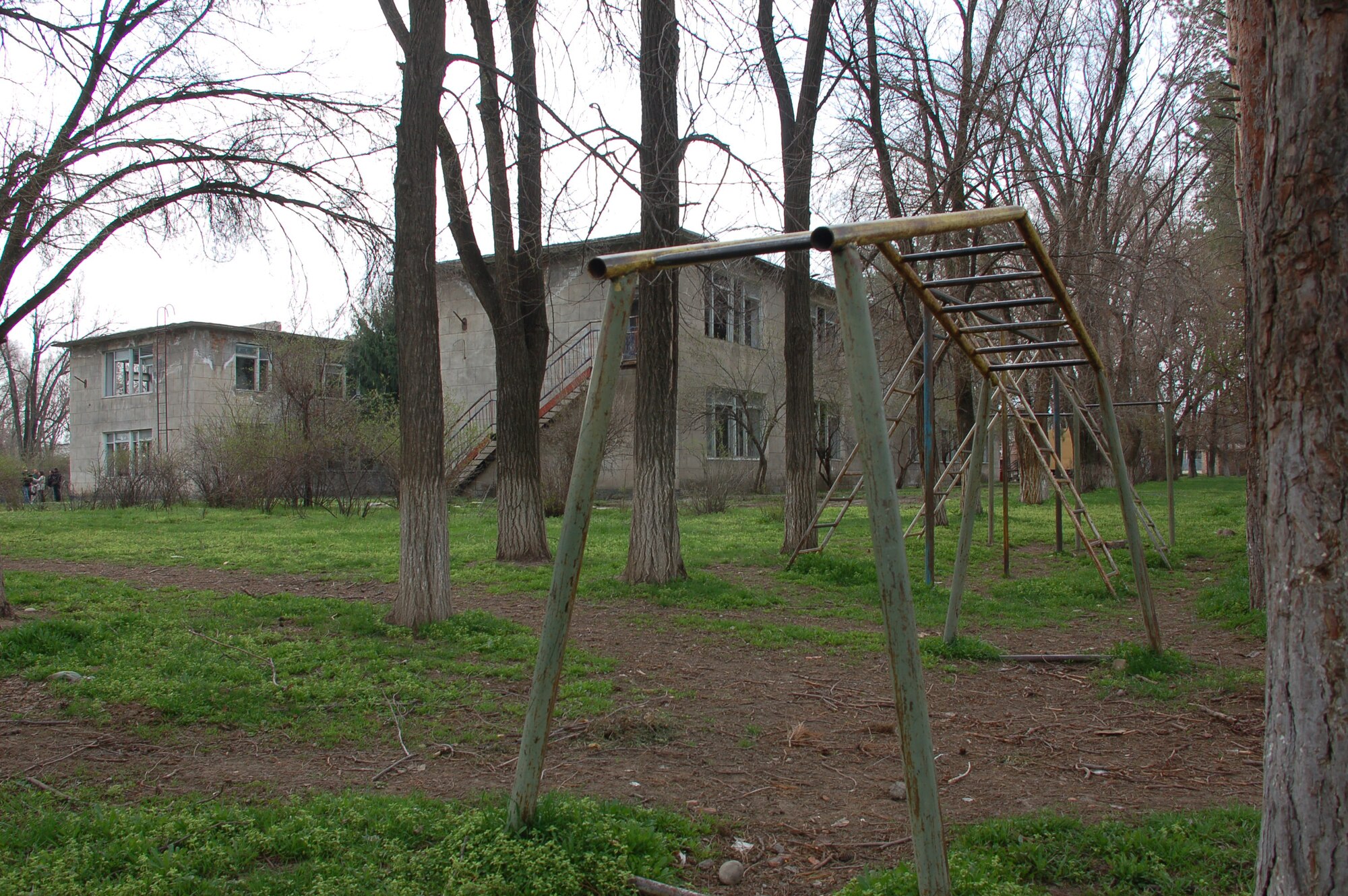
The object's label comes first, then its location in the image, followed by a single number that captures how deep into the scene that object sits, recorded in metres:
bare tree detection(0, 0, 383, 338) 7.04
